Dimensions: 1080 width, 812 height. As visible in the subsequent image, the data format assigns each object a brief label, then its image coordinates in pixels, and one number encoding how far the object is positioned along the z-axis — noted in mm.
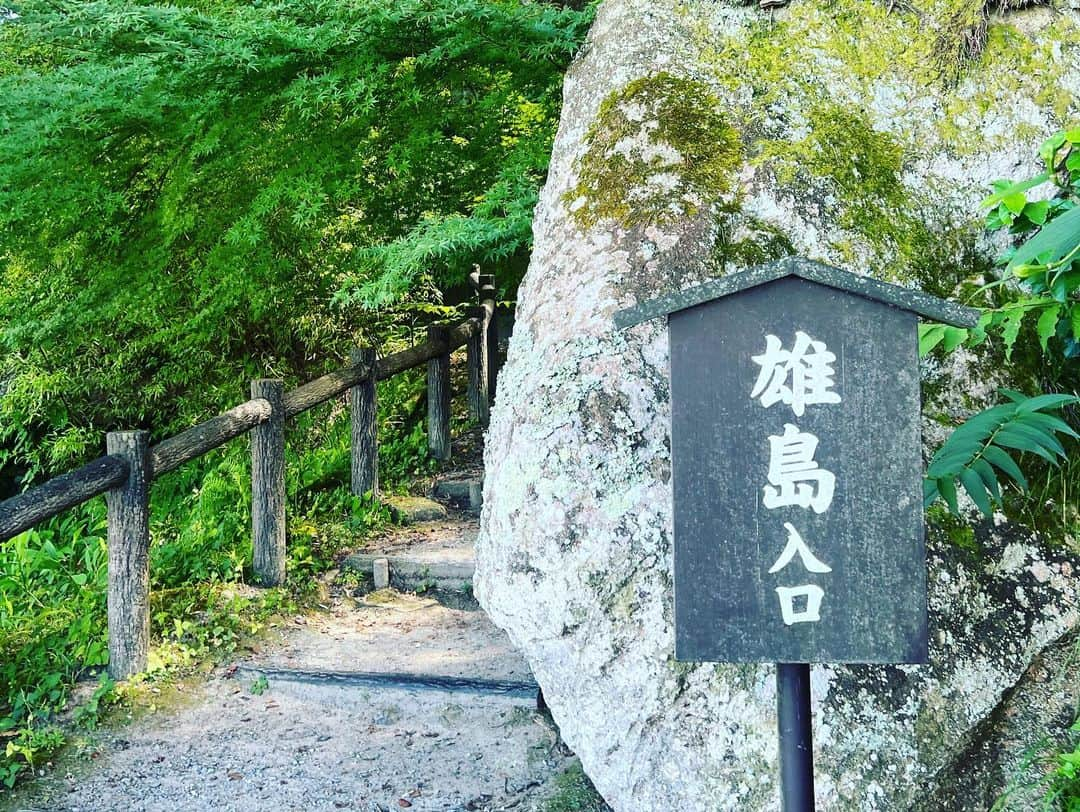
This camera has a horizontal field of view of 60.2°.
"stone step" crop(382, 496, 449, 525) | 6848
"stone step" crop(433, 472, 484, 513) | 7207
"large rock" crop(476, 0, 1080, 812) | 2549
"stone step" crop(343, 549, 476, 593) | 5629
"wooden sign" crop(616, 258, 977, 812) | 1846
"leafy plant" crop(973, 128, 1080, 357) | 2111
